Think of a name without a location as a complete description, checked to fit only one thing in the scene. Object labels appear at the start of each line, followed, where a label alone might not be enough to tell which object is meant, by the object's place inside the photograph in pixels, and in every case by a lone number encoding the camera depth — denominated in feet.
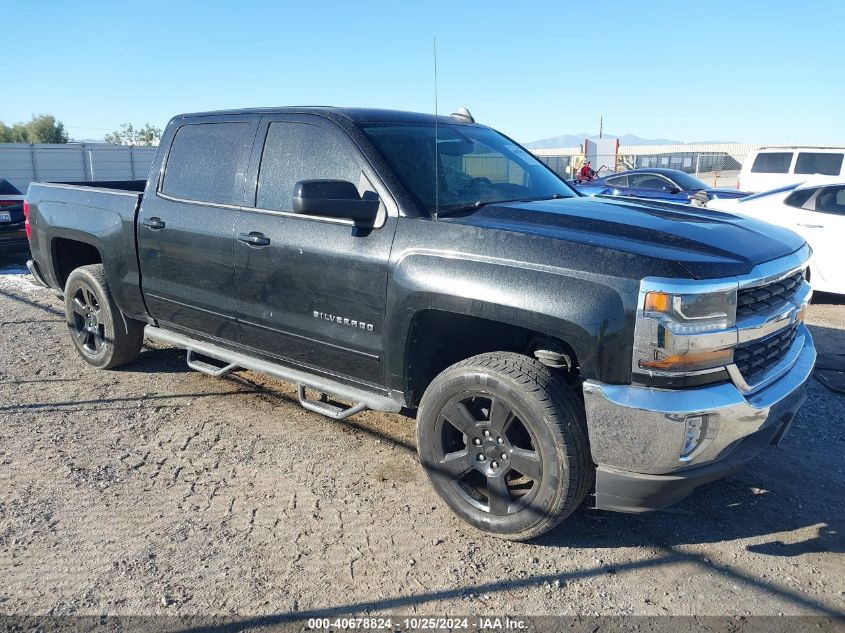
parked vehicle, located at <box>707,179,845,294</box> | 26.89
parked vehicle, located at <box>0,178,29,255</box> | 35.65
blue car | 43.83
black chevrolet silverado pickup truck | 9.69
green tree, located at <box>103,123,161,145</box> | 232.32
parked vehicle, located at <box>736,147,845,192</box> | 48.57
